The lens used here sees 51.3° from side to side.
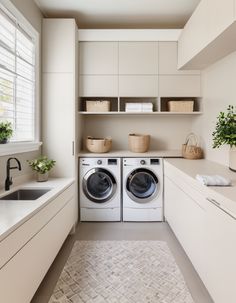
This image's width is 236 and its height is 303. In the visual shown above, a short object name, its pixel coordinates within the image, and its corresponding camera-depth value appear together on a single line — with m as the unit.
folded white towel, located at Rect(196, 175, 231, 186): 1.80
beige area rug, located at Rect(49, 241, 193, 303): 1.94
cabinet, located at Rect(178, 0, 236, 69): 1.99
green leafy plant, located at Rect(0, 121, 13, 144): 2.14
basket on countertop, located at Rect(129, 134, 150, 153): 3.58
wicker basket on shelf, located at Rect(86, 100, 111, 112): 3.58
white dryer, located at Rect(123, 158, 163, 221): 3.45
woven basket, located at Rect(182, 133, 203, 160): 3.40
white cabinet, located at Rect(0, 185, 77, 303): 1.36
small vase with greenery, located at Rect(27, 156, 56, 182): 2.87
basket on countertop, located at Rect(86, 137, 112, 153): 3.52
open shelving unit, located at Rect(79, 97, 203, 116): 3.59
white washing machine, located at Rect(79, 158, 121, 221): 3.45
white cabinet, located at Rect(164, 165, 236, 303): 1.44
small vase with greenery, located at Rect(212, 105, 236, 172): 2.39
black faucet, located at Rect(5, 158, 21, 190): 2.29
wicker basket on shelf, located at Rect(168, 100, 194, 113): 3.59
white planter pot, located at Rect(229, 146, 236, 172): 2.41
